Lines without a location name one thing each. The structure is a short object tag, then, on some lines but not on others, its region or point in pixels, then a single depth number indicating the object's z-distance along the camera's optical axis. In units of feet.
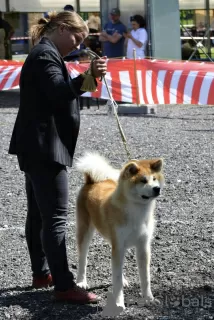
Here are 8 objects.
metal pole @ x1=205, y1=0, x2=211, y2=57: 61.96
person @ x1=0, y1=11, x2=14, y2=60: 61.93
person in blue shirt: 52.44
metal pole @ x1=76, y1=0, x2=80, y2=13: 63.36
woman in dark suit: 13.83
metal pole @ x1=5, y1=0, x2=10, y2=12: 64.18
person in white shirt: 50.37
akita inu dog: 13.92
